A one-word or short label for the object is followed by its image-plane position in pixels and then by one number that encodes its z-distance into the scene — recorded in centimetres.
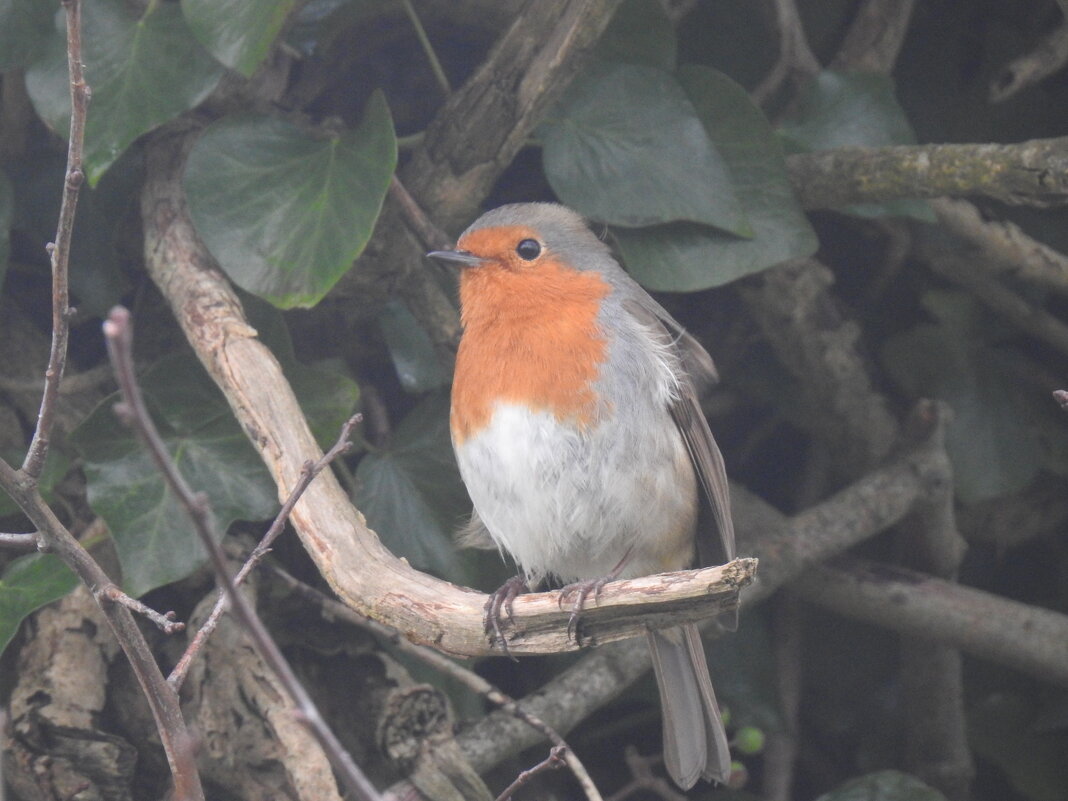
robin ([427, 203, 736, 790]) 495
